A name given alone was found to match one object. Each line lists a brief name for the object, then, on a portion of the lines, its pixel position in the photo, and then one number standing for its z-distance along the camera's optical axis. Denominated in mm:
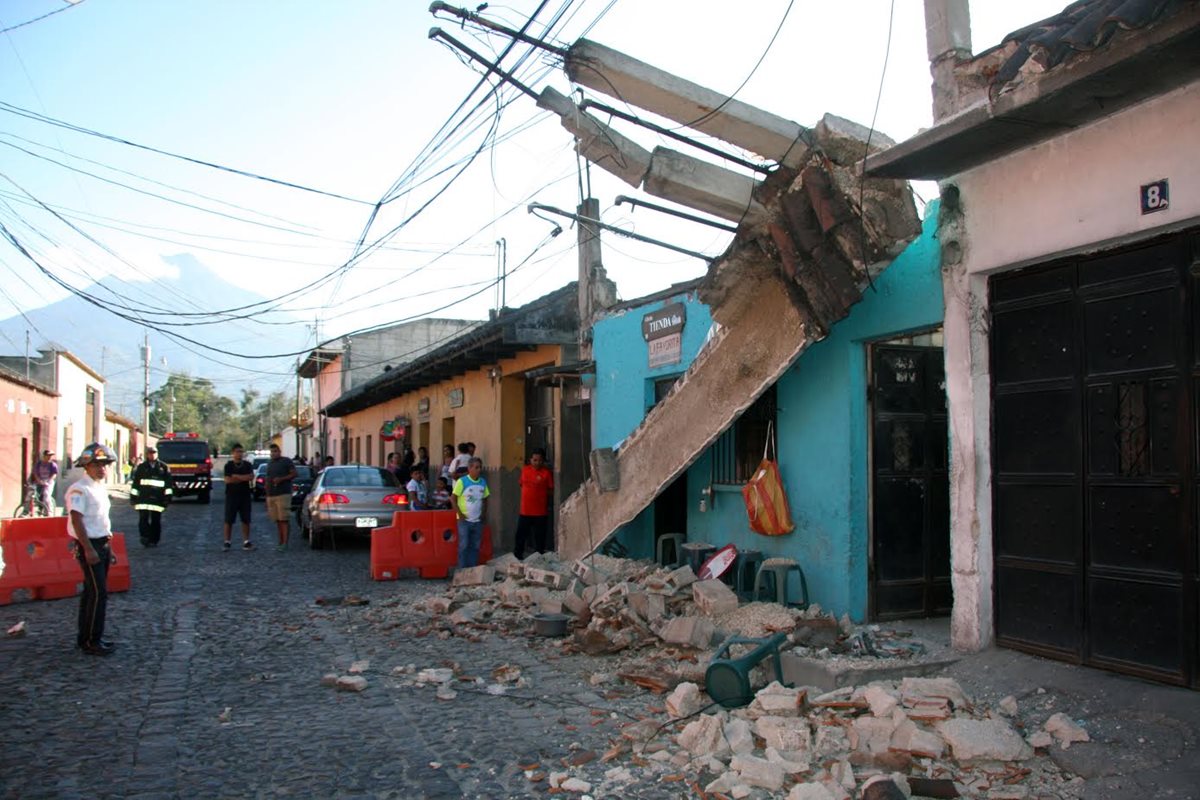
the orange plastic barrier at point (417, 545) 12461
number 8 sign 5047
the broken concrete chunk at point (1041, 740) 4766
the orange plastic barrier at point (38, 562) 10227
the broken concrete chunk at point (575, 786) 4676
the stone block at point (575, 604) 8803
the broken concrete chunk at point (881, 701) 5023
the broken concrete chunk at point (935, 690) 5133
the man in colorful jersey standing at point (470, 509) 12078
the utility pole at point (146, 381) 61222
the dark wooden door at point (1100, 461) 5137
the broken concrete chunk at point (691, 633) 7367
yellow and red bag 8742
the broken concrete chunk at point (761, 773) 4562
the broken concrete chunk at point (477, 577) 10781
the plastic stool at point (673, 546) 11234
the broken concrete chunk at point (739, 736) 4942
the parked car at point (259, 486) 31273
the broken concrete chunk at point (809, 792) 4324
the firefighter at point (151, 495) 15937
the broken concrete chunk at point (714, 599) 7996
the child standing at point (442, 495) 16406
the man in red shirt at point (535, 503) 12766
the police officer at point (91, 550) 7637
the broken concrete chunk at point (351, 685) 6641
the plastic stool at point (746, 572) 9102
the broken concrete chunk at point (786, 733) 4904
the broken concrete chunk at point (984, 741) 4637
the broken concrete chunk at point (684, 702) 5711
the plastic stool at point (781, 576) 8305
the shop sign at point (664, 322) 11180
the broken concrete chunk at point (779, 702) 5262
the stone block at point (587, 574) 10152
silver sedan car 16125
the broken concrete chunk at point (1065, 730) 4727
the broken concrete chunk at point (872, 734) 4828
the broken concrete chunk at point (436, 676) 6909
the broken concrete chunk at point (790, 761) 4680
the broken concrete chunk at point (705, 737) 5004
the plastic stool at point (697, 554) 10047
